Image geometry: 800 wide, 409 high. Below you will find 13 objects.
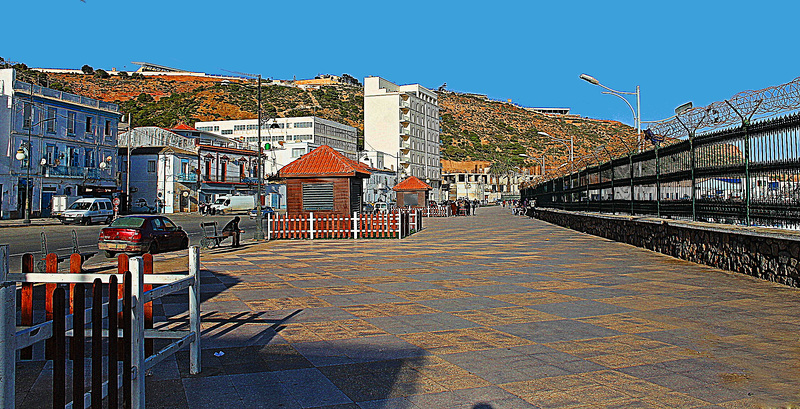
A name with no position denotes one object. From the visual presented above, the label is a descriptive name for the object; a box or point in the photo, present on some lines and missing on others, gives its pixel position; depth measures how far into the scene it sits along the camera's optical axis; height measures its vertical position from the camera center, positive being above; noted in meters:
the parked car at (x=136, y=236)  17.33 -0.59
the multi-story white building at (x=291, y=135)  78.69 +11.49
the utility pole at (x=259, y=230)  22.53 -0.55
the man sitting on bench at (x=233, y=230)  19.22 -0.48
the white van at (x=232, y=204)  58.81 +1.05
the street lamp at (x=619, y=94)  22.03 +4.44
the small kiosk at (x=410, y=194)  44.31 +1.49
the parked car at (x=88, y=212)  37.75 +0.19
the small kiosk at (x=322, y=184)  23.11 +1.15
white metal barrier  2.82 -0.61
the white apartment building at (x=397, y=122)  92.19 +13.96
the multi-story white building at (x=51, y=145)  45.00 +5.55
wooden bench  18.42 -0.79
